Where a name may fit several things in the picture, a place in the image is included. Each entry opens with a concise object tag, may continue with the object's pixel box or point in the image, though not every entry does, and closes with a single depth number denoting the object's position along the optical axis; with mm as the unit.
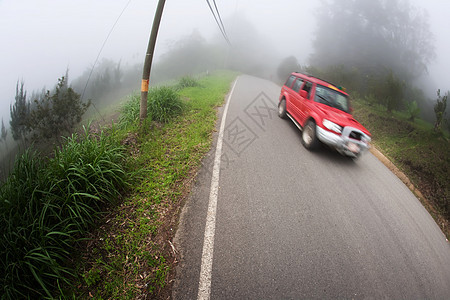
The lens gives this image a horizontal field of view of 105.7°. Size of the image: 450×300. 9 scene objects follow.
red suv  3857
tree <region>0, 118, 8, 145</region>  9775
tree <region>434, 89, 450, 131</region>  6242
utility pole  4363
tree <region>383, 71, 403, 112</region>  8945
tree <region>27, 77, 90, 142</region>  6973
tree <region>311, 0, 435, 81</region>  16344
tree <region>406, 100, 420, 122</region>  7808
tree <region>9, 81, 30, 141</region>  7258
